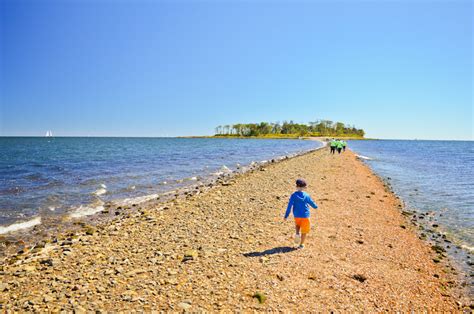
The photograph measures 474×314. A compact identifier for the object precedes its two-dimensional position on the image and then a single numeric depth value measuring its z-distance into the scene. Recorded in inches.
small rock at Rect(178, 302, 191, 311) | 204.5
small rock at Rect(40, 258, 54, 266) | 281.7
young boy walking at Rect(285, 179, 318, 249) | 314.1
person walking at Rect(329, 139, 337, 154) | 1796.6
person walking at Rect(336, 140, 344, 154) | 1839.3
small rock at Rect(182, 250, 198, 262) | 287.1
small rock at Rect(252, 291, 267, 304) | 214.9
